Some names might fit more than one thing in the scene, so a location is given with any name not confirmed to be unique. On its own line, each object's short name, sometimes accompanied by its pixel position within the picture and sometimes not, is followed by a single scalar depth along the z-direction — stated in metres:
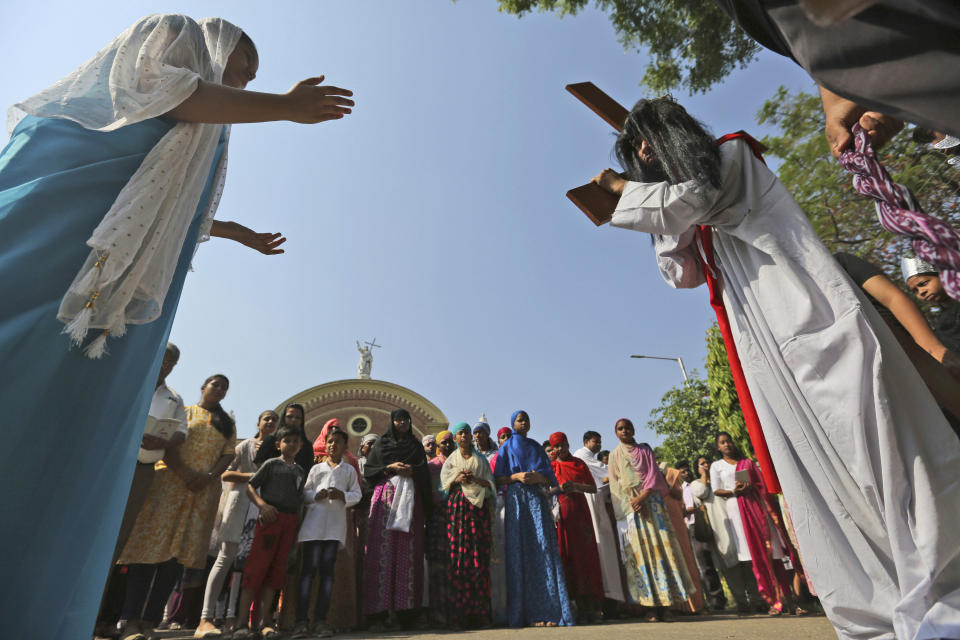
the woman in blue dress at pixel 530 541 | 4.91
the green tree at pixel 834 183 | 6.25
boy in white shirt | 4.30
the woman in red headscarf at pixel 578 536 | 5.42
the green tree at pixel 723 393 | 11.05
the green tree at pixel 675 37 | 8.61
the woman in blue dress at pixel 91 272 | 1.32
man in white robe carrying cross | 1.42
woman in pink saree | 5.82
